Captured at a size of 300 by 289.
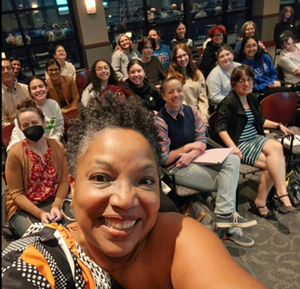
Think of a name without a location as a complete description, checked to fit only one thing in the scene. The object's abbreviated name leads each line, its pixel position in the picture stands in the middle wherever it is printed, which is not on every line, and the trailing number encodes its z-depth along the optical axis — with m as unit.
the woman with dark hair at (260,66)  3.64
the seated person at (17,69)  3.94
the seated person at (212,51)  4.17
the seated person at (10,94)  2.95
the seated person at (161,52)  4.54
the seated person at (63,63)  4.27
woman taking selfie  0.68
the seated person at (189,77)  3.15
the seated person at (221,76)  3.19
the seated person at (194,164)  2.10
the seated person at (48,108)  2.70
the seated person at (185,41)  4.93
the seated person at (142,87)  3.02
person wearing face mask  1.81
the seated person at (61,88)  3.43
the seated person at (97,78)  3.13
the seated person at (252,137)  2.30
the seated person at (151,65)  3.86
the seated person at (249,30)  4.37
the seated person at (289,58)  3.74
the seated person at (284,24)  5.75
